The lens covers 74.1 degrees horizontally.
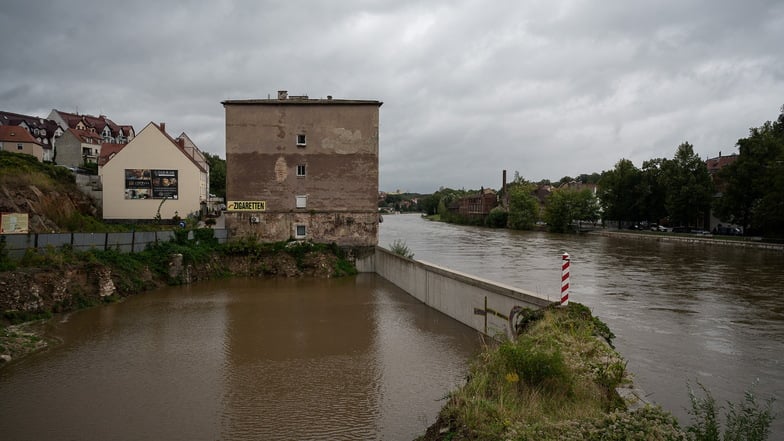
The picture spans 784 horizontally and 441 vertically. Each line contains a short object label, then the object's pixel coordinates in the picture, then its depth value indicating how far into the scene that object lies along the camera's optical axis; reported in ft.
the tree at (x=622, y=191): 244.01
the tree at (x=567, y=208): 252.01
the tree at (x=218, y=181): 273.75
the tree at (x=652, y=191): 232.94
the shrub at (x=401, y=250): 88.01
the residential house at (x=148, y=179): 123.65
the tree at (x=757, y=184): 146.10
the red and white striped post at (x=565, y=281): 36.97
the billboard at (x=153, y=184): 124.67
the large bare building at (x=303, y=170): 100.73
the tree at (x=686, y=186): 199.31
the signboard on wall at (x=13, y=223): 63.62
